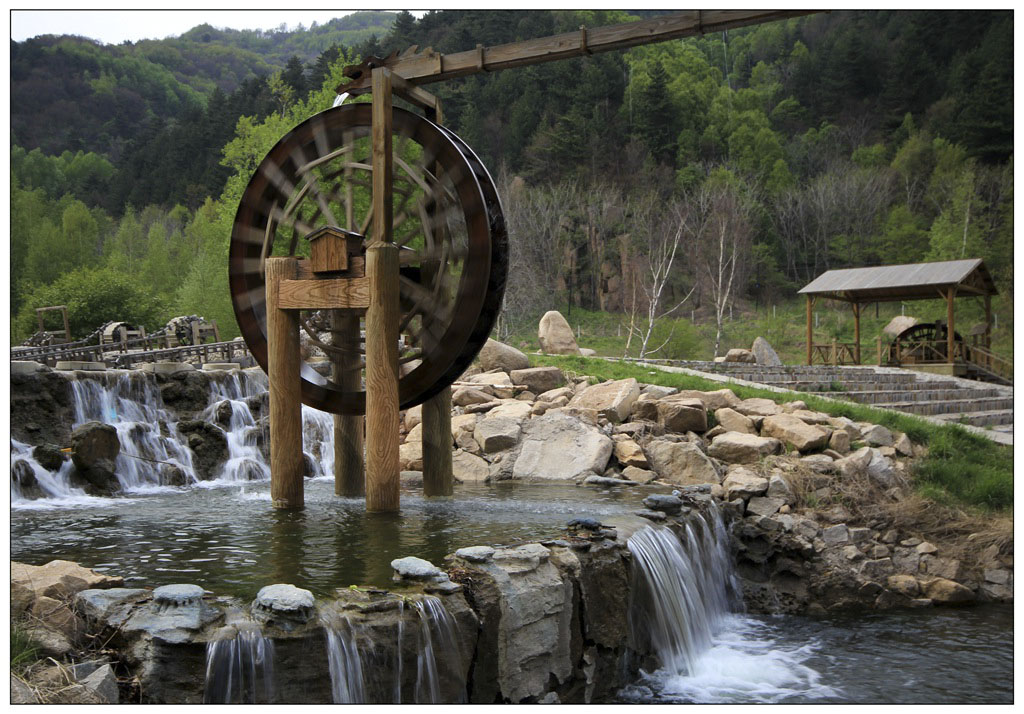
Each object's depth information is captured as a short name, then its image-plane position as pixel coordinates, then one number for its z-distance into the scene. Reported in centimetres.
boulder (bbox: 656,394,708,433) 1097
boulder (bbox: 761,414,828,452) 1043
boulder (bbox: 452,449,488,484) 1025
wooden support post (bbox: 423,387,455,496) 870
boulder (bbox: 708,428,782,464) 1020
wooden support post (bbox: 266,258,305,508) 762
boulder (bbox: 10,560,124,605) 452
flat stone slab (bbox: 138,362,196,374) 1209
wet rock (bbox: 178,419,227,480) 1084
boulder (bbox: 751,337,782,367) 2173
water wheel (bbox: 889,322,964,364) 2048
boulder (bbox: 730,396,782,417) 1153
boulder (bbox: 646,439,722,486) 976
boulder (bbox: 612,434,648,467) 1006
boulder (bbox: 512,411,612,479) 1000
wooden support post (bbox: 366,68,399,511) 720
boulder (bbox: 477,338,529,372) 1412
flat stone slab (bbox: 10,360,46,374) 1080
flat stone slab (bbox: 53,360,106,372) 1187
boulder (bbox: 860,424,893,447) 1092
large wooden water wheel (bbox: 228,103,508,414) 820
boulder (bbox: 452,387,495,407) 1243
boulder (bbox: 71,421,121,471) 950
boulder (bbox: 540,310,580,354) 1845
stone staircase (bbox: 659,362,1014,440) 1422
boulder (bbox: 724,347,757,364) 2205
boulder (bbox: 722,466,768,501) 906
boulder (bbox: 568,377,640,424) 1127
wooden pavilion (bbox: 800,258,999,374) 1898
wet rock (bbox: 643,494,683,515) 767
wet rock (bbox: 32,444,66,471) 931
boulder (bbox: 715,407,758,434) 1107
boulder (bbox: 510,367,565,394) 1310
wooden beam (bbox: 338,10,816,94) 682
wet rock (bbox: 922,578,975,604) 829
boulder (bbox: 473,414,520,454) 1070
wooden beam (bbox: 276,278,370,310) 729
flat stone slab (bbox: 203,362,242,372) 1315
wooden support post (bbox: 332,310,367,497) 887
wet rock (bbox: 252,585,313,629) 430
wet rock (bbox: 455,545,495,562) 543
